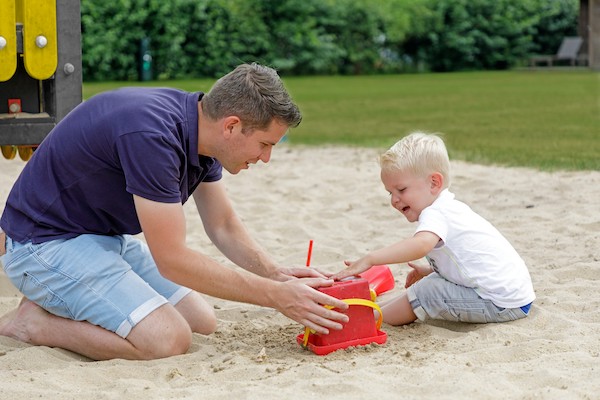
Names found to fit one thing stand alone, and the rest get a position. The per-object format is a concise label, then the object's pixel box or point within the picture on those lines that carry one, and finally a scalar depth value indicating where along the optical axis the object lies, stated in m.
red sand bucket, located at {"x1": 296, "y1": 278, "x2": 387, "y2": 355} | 3.44
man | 3.28
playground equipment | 4.82
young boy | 3.66
